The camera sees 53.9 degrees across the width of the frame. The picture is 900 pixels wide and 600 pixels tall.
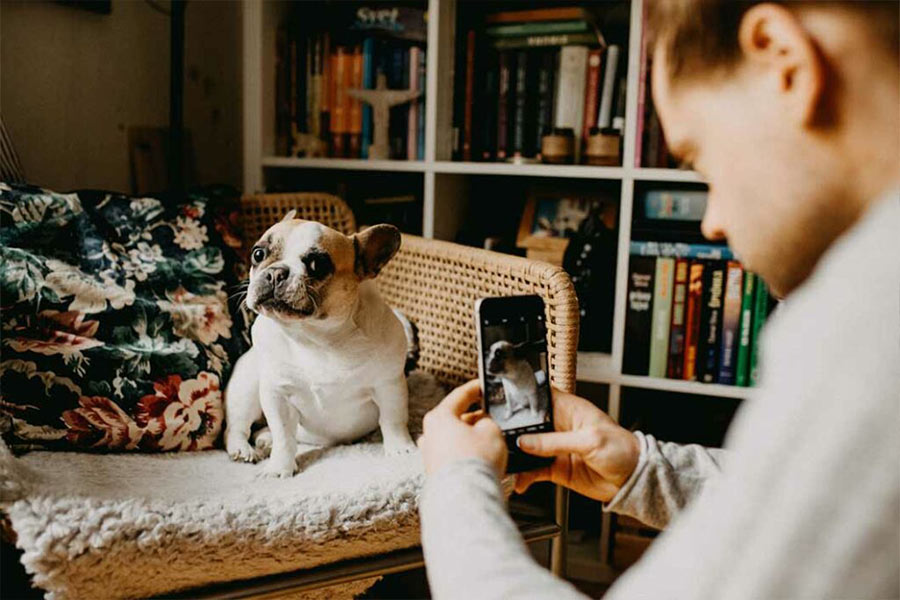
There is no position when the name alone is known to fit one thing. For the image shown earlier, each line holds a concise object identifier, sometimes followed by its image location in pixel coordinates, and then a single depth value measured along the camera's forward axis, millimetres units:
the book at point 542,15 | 1771
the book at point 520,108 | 1815
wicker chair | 1101
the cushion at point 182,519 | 912
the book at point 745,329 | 1645
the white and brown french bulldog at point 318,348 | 1167
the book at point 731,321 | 1648
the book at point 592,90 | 1766
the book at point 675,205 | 1650
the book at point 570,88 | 1771
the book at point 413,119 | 1847
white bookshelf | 1659
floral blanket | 1194
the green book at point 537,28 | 1771
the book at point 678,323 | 1667
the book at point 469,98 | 1832
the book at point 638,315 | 1685
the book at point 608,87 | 1741
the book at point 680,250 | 1646
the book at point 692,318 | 1665
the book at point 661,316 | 1673
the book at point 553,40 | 1784
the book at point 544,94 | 1798
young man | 385
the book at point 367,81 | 1853
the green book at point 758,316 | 1641
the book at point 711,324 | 1657
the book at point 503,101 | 1824
